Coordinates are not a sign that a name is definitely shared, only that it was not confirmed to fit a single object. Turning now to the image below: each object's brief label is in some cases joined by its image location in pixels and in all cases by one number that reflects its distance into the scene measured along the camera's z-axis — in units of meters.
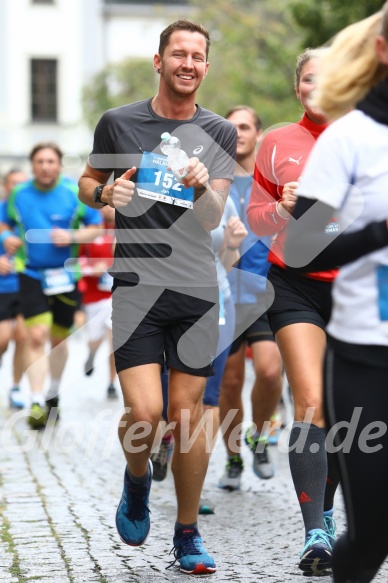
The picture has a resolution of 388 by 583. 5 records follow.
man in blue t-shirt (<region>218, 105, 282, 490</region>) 15.44
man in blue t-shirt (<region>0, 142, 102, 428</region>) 21.23
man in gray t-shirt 10.58
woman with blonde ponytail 7.13
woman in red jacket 10.25
